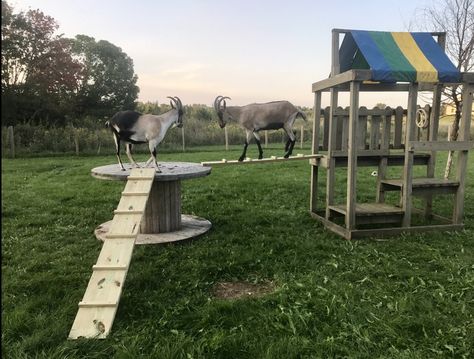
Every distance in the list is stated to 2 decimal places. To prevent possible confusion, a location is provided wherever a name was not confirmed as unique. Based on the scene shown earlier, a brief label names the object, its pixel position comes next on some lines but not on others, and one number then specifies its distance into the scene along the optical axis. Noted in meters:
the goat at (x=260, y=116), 5.54
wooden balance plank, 5.65
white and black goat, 5.23
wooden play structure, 5.43
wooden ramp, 3.04
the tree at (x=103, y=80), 19.81
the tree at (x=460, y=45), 8.75
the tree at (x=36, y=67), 18.52
